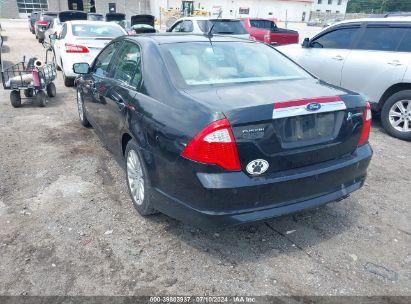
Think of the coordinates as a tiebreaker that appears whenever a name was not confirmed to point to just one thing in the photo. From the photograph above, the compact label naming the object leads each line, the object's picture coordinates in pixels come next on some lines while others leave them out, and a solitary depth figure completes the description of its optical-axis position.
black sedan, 2.50
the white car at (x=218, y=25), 11.82
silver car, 5.79
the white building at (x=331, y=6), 81.25
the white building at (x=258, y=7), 56.32
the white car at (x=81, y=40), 8.68
